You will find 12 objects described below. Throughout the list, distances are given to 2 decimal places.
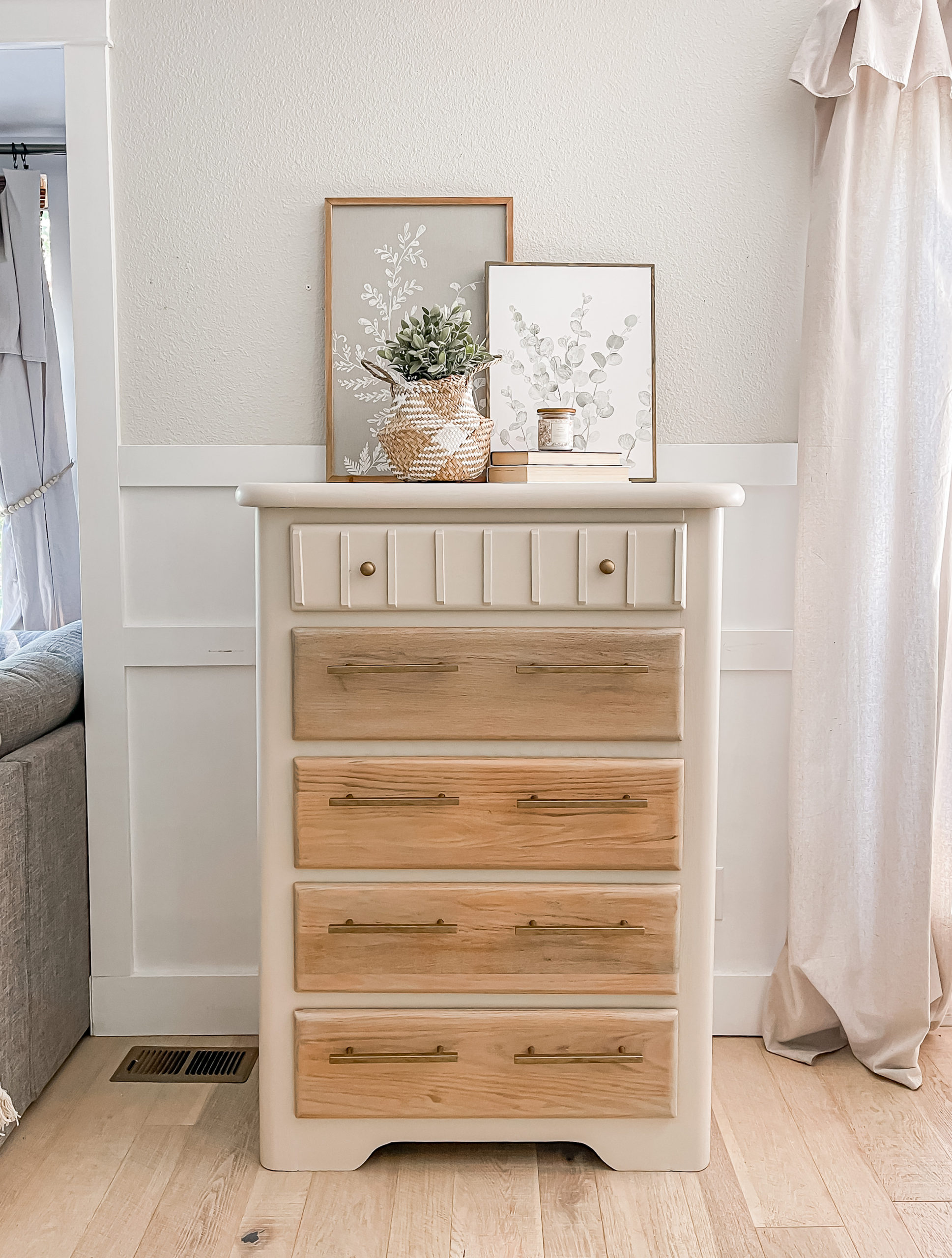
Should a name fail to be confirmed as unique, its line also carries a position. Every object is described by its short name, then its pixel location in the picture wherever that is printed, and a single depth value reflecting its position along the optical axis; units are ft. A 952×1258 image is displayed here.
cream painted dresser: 4.90
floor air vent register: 6.12
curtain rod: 7.88
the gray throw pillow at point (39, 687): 5.71
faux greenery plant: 5.35
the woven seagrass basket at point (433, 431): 5.28
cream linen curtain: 5.90
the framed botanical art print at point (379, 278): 6.22
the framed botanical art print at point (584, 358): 6.26
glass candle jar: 5.62
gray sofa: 5.47
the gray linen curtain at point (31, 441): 7.97
